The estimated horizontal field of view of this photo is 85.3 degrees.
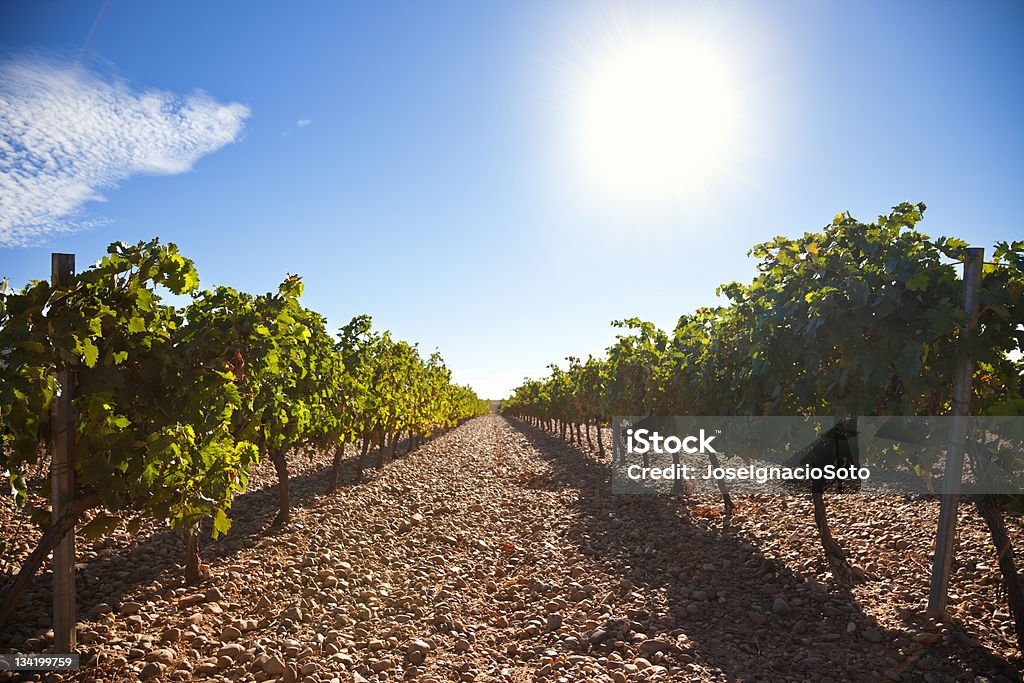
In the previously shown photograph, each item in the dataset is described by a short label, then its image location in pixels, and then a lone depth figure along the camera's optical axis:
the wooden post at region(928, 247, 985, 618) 5.14
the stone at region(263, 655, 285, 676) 4.93
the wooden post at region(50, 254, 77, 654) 4.46
